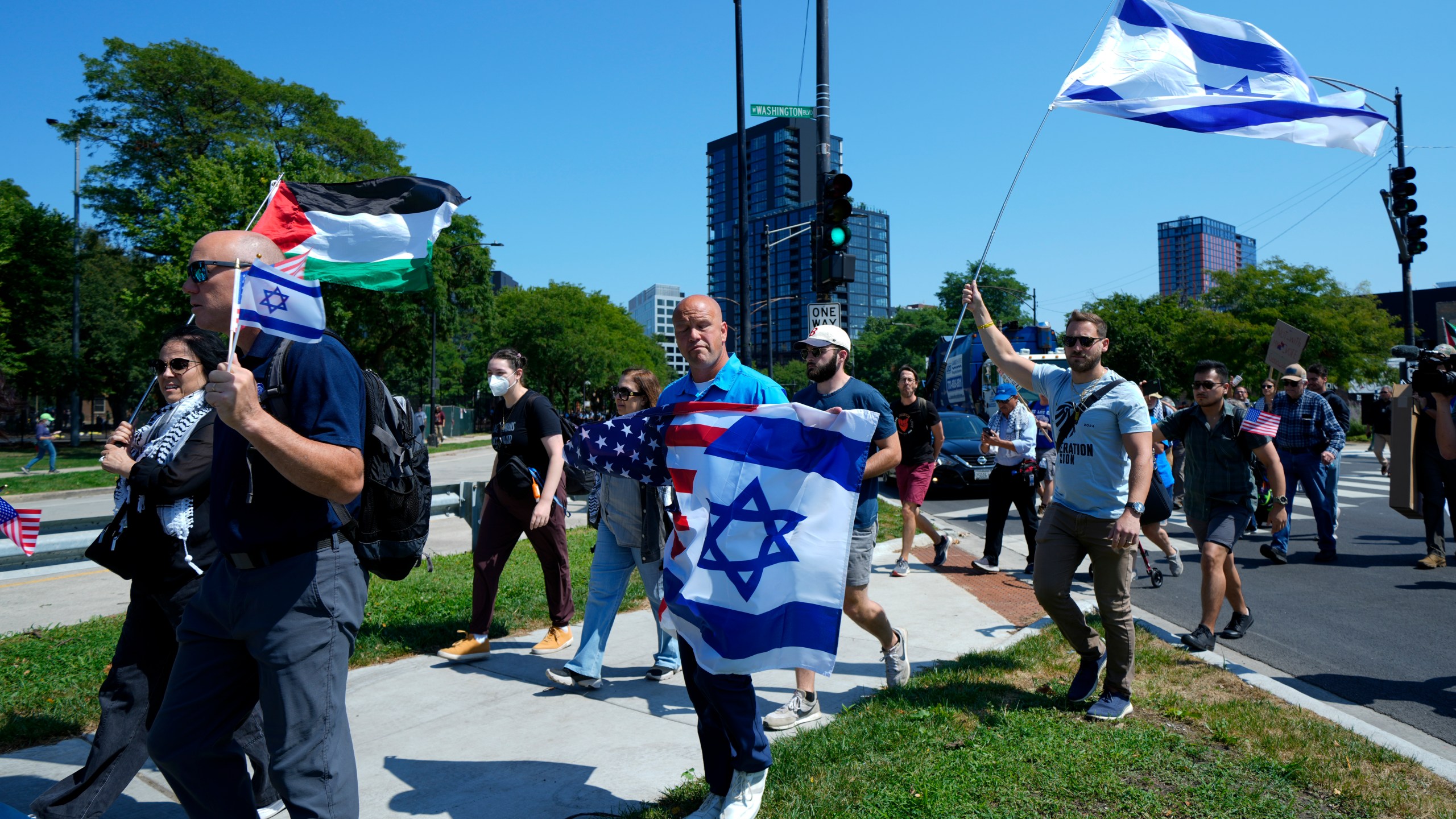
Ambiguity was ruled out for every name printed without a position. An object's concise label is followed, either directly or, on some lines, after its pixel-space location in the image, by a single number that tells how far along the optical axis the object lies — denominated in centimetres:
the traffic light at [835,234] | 958
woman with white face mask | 570
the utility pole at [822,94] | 1007
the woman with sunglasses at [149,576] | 328
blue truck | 2641
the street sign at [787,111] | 1170
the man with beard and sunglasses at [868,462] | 454
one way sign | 1031
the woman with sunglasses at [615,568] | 496
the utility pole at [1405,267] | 1948
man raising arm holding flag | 452
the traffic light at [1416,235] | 1889
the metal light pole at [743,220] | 1919
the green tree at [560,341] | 6400
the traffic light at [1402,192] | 1855
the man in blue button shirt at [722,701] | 328
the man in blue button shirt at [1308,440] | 974
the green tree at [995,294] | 8612
